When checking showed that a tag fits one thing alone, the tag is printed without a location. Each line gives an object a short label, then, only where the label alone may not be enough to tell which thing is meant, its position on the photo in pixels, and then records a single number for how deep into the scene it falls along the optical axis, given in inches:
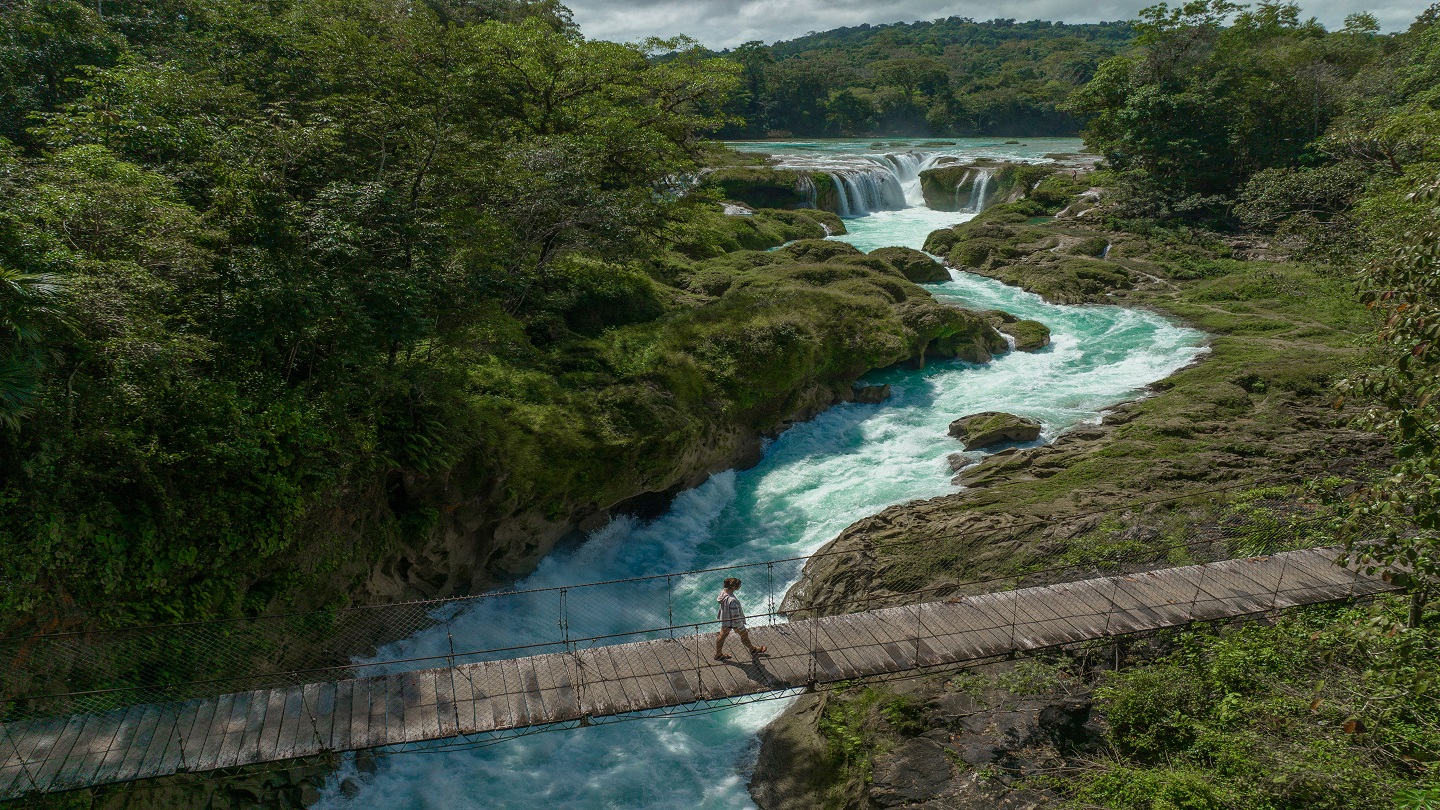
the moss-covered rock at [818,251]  1330.8
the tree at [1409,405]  259.6
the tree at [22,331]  310.3
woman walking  416.5
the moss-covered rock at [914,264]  1373.0
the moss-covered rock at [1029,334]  1102.4
